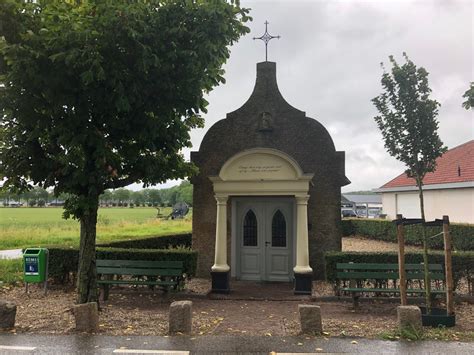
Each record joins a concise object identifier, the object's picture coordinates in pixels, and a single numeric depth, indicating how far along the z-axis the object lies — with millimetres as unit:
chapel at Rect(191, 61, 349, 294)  11266
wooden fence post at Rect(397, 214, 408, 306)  7480
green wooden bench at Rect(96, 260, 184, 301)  9617
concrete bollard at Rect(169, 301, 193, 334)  6688
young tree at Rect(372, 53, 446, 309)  8461
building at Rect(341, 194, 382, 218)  76850
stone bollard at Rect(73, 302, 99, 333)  6770
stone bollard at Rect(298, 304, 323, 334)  6684
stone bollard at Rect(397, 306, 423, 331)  6559
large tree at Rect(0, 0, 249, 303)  6949
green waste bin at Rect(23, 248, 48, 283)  10258
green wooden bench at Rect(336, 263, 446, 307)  8890
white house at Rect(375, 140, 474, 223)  24375
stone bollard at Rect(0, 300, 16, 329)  6969
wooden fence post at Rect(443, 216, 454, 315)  7266
